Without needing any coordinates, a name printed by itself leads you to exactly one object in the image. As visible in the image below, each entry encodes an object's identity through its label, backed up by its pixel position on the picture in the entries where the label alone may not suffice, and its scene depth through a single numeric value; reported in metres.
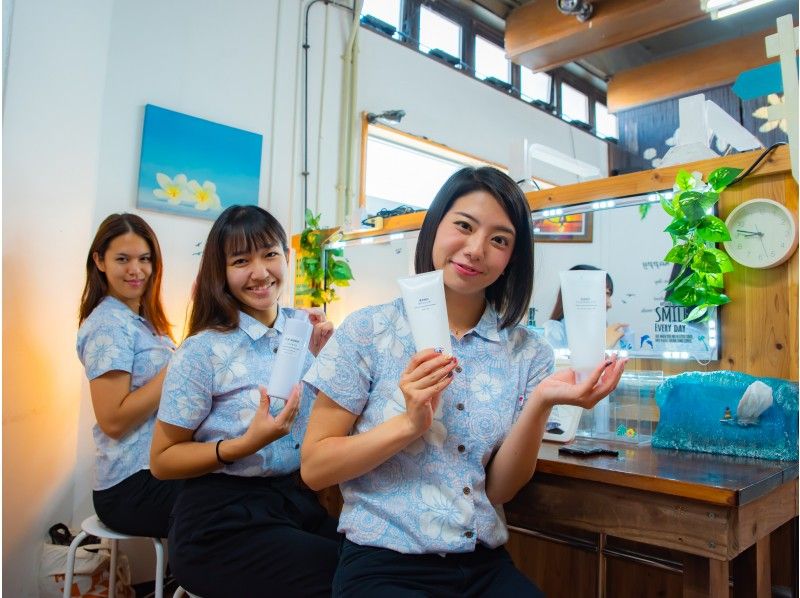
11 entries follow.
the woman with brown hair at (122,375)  1.63
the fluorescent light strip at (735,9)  2.21
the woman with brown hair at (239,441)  1.19
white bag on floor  2.01
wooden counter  1.01
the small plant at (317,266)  2.88
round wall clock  1.47
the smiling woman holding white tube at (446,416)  0.98
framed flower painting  2.54
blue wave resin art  1.34
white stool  1.50
